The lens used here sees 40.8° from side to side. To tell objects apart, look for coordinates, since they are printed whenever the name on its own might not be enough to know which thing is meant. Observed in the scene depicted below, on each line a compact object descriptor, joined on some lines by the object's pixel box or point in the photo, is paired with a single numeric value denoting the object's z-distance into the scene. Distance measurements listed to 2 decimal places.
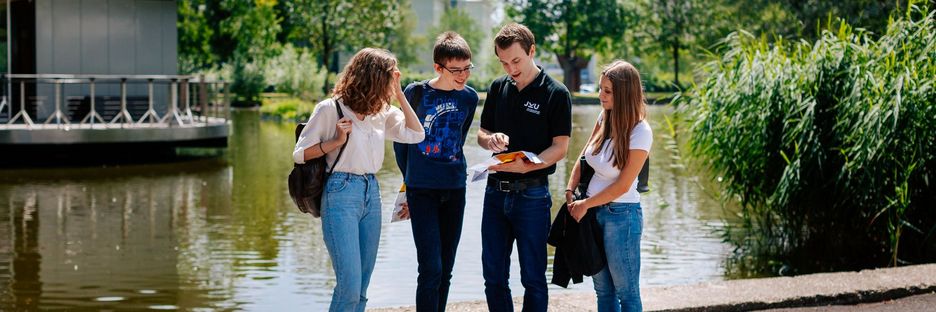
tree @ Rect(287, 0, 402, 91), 56.22
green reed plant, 8.71
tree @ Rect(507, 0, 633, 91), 71.94
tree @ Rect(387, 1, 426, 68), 78.75
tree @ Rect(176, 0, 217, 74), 53.50
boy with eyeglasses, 5.29
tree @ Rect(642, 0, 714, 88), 66.75
